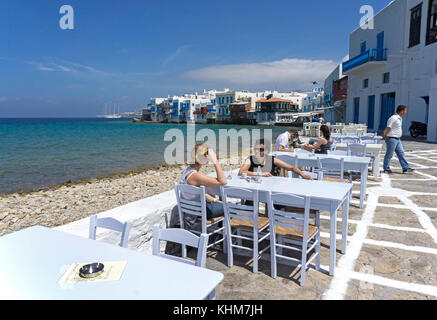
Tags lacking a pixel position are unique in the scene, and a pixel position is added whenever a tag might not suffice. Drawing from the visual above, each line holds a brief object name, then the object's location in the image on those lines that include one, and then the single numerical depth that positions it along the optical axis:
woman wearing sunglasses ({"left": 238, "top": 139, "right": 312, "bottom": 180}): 4.53
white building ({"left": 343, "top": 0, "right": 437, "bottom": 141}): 18.38
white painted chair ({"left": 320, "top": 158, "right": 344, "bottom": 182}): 5.48
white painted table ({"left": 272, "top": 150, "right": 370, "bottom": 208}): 5.53
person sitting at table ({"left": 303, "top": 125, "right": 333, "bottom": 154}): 7.21
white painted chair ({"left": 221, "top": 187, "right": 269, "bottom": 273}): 3.22
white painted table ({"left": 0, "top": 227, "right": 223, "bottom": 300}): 1.52
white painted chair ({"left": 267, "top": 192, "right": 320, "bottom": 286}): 2.95
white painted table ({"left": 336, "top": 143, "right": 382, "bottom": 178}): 7.47
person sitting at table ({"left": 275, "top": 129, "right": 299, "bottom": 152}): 7.72
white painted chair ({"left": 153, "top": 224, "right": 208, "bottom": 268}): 2.05
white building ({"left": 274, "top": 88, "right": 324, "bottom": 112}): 60.06
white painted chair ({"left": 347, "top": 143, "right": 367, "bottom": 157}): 7.50
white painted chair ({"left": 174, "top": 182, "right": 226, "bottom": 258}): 3.37
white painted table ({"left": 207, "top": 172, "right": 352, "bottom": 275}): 3.21
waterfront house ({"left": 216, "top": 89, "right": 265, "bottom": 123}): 83.19
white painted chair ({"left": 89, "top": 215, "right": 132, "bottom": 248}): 2.39
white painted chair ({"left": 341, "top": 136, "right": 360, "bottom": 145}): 9.79
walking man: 7.95
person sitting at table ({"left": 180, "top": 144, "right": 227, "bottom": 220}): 3.71
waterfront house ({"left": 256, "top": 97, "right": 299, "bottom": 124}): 70.31
